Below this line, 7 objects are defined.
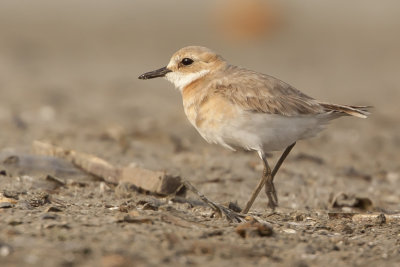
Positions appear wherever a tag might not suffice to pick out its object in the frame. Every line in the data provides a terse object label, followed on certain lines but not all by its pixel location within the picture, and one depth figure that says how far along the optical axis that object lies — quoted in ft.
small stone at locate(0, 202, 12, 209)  26.98
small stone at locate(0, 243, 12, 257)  20.32
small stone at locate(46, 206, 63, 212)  26.60
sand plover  30.37
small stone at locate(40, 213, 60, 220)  24.91
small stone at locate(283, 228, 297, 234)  26.24
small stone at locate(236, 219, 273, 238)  24.50
